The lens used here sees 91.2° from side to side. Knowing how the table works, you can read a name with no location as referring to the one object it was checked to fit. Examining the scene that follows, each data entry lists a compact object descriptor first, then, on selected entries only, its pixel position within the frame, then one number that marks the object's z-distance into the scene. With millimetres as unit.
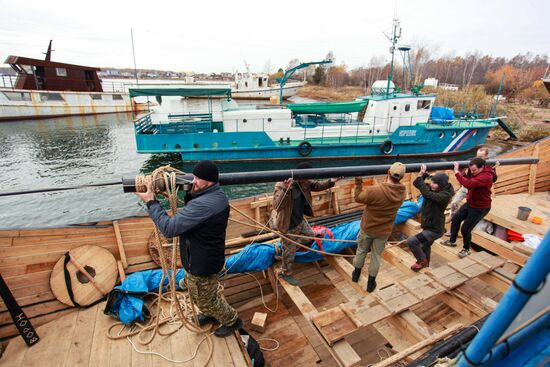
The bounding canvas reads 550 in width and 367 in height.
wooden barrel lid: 3072
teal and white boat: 12523
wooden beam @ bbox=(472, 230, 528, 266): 3939
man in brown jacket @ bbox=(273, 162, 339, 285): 3232
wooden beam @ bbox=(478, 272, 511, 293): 3365
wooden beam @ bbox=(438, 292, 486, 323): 2943
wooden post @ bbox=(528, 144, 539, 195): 6675
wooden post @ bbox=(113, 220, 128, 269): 3512
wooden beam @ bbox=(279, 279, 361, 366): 2346
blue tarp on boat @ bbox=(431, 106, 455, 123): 15055
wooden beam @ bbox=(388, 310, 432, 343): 2674
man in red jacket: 3611
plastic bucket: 5117
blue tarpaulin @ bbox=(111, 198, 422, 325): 2967
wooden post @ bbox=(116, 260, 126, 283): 3418
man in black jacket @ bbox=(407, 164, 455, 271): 3406
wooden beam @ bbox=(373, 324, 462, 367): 2302
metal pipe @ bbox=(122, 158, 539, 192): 2303
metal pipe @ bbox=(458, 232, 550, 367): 891
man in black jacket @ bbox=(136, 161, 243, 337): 2082
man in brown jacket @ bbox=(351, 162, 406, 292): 2902
